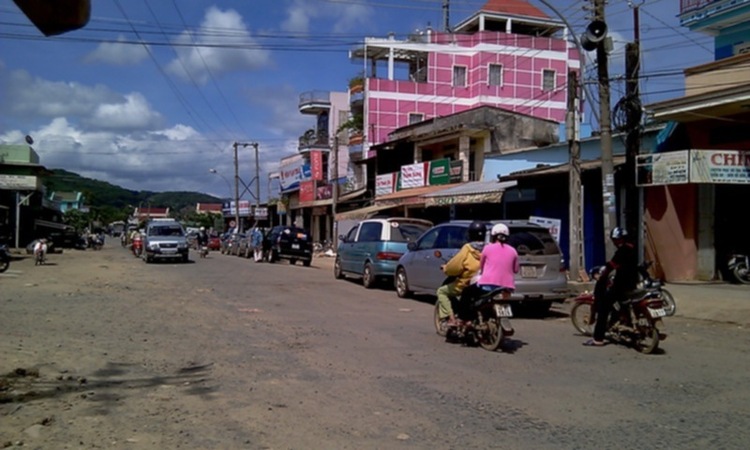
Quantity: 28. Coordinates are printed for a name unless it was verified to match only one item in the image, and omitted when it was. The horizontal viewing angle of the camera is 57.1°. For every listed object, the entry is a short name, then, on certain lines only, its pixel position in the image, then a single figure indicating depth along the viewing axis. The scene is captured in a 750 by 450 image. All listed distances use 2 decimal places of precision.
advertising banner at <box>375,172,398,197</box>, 36.42
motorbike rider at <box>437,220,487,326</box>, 9.49
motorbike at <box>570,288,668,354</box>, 9.08
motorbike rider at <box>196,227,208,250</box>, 38.21
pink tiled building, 48.09
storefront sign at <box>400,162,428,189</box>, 33.34
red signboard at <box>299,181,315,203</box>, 52.06
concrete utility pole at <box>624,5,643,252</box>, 18.22
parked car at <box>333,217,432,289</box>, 18.34
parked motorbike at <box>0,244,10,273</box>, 22.95
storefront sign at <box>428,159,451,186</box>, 31.47
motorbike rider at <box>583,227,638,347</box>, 9.35
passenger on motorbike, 9.20
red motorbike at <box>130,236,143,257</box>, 38.69
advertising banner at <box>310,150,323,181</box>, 51.81
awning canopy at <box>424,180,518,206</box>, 23.69
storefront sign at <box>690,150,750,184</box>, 16.73
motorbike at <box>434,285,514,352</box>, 9.17
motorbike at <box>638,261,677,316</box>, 9.80
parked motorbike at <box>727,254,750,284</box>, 17.67
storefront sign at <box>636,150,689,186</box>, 17.00
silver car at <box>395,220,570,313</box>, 12.77
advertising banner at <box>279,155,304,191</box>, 57.44
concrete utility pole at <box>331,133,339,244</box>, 41.56
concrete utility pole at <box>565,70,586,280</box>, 17.03
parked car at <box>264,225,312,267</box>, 32.03
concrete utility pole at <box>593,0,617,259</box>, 15.86
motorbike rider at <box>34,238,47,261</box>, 28.08
